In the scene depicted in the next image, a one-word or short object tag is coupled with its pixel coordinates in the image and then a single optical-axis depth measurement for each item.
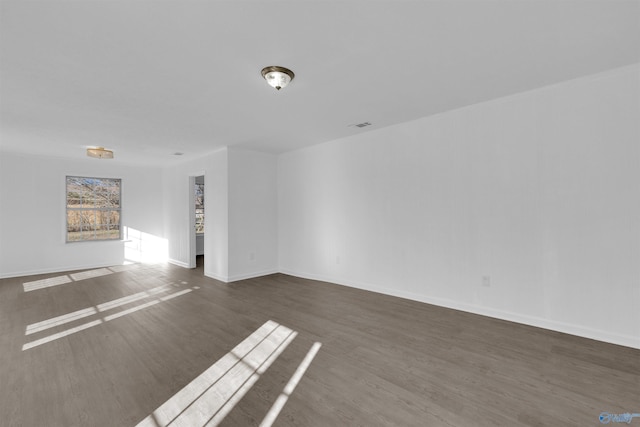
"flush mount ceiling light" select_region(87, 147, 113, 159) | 5.34
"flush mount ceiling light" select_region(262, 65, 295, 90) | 2.47
